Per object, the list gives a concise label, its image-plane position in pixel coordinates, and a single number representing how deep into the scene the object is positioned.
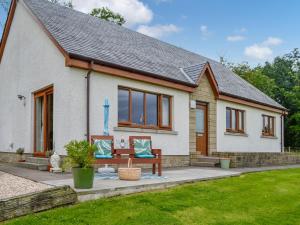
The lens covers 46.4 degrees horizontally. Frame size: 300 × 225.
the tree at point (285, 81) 33.97
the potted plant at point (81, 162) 6.95
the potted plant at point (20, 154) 13.91
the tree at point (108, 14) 31.95
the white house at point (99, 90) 11.32
